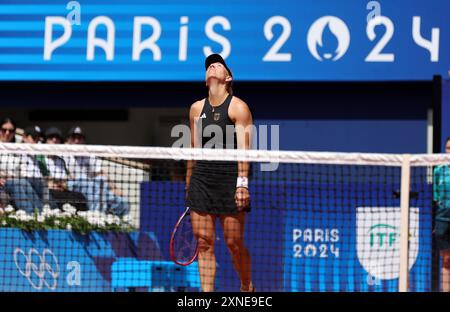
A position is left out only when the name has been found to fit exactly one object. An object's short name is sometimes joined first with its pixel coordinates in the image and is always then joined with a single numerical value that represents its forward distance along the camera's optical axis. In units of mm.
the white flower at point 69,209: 18437
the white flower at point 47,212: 18458
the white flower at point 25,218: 18320
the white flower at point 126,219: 18906
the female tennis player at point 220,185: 14102
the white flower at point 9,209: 18312
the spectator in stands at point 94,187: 18483
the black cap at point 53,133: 22391
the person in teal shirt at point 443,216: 16969
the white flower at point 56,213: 18391
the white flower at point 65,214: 18375
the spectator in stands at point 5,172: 17969
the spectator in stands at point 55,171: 18422
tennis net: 17719
